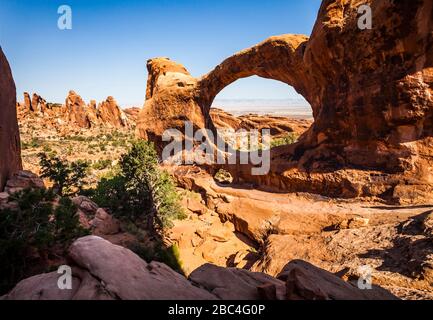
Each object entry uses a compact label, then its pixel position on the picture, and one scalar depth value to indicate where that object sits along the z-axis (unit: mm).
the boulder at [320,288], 3389
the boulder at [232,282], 3846
